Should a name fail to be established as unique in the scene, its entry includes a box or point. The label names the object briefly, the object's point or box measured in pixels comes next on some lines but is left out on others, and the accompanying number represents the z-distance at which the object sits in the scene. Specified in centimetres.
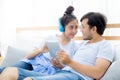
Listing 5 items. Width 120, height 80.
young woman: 214
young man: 164
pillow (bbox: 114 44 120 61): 187
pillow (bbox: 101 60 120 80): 160
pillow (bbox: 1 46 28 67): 253
